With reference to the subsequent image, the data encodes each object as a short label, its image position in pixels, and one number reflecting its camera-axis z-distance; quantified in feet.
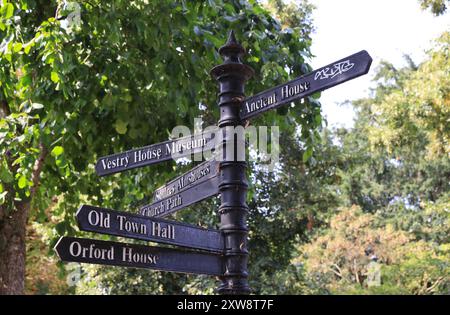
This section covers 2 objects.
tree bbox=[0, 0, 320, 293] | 19.20
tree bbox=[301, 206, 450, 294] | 73.05
